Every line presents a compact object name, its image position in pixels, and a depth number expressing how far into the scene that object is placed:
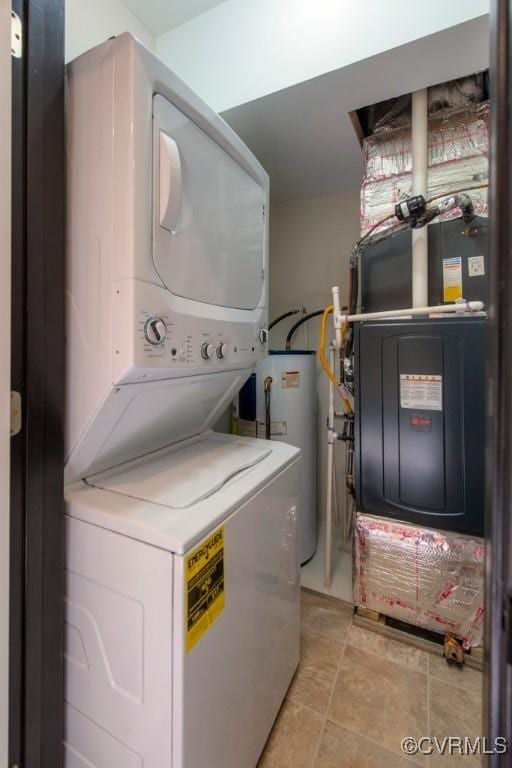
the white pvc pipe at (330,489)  2.08
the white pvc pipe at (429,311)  1.51
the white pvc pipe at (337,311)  1.90
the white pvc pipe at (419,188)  1.70
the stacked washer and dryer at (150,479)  0.81
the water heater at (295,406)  2.29
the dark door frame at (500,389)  0.40
